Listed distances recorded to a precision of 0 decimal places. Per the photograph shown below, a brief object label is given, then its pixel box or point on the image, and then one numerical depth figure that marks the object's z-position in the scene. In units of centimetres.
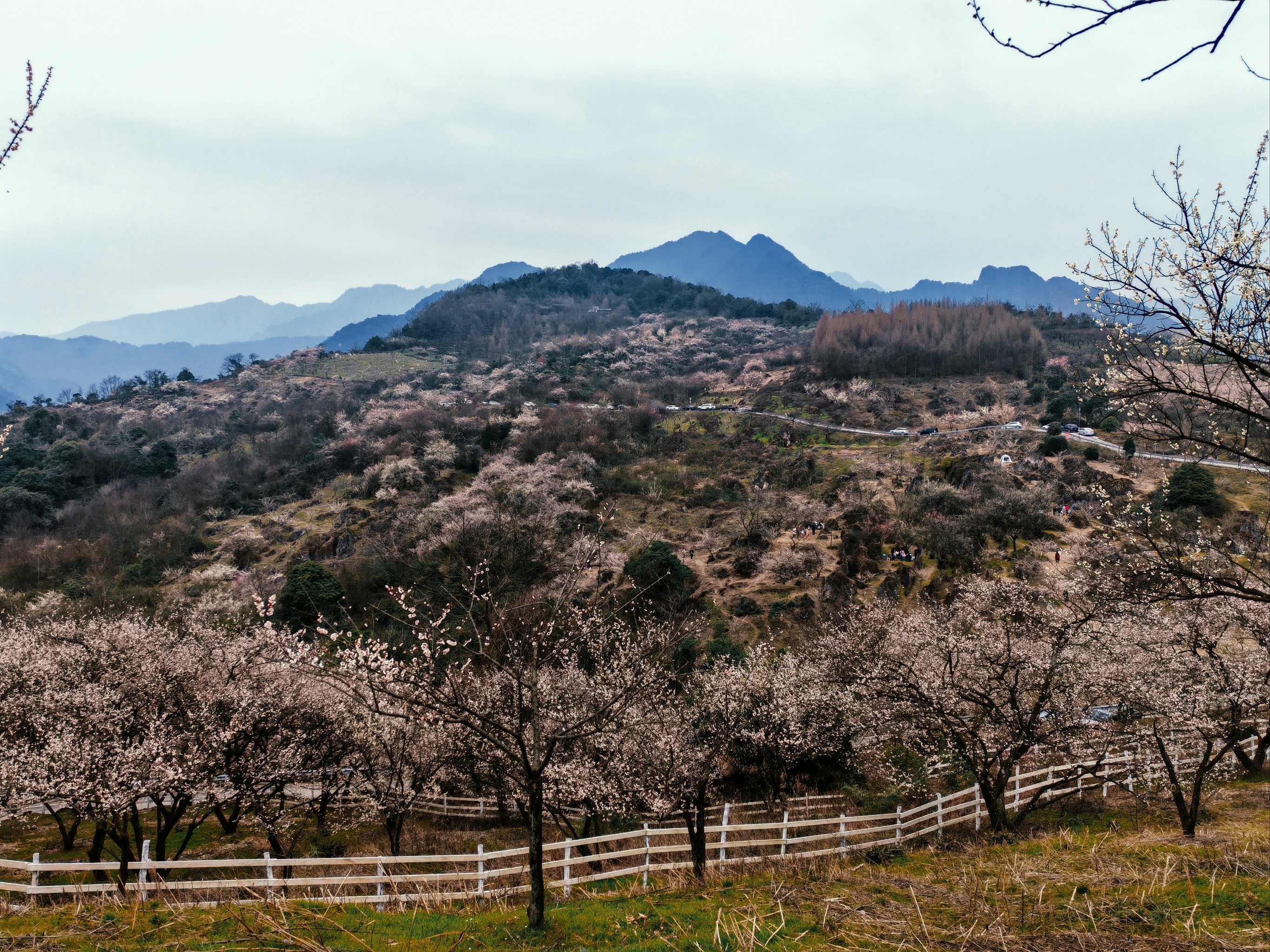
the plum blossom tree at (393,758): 1507
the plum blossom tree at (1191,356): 591
